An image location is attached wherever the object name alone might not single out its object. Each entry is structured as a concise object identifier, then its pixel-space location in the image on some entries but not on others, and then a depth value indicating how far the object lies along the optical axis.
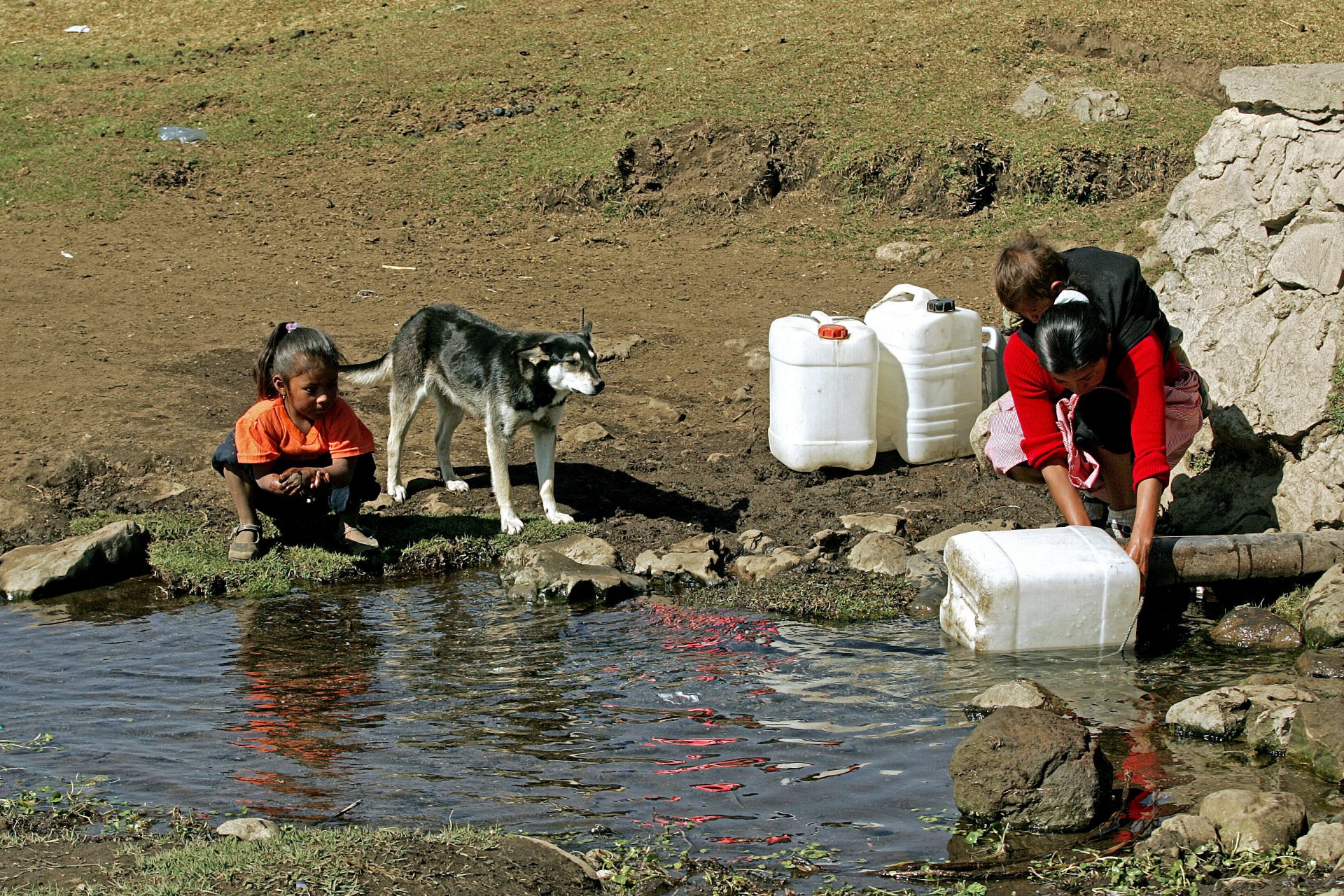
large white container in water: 5.36
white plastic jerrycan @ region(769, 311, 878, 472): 8.36
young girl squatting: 6.84
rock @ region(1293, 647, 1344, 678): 5.29
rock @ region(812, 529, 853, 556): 7.29
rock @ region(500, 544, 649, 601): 6.77
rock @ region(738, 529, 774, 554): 7.35
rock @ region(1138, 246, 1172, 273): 8.40
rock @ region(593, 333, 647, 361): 10.58
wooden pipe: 5.82
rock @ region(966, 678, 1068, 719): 4.87
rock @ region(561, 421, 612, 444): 9.33
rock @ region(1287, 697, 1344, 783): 4.41
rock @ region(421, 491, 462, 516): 8.25
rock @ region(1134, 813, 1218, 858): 3.85
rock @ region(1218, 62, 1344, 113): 6.69
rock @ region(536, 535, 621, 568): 7.28
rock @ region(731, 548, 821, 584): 6.97
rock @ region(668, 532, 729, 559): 7.24
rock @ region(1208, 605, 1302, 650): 5.84
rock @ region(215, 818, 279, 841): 3.87
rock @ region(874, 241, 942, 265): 12.38
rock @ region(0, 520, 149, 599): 6.93
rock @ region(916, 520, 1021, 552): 7.17
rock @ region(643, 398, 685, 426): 9.63
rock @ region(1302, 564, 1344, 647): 5.55
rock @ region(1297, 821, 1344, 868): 3.75
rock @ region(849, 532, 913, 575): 6.97
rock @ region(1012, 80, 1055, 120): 14.41
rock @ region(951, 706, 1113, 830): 4.10
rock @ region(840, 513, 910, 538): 7.54
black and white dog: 8.02
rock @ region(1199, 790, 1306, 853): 3.86
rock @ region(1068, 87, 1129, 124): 14.23
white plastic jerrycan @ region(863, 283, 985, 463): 8.53
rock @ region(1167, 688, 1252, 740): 4.83
